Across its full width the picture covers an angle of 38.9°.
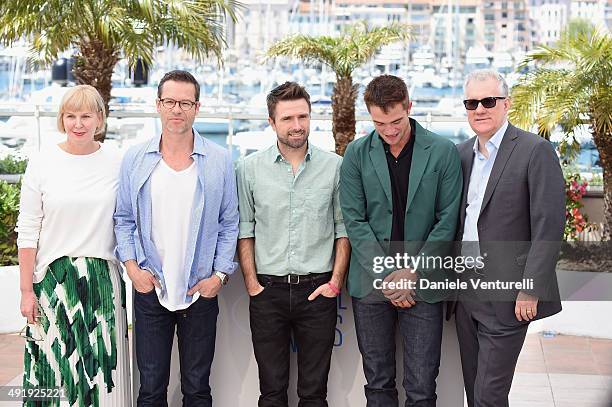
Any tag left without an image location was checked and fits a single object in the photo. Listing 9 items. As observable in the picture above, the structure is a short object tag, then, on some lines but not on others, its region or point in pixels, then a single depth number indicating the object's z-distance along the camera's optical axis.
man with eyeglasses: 4.34
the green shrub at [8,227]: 8.72
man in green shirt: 4.38
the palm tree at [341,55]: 13.67
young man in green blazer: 4.23
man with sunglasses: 4.02
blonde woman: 4.28
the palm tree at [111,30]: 10.32
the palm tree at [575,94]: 9.79
